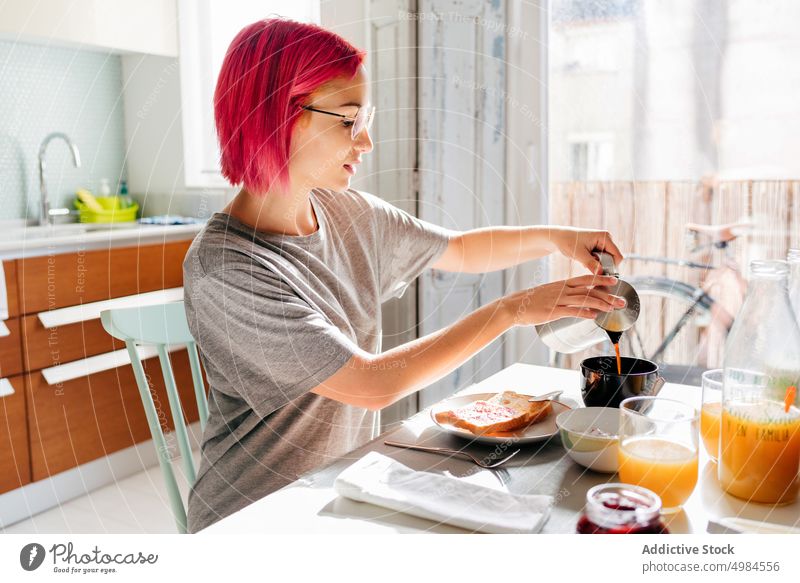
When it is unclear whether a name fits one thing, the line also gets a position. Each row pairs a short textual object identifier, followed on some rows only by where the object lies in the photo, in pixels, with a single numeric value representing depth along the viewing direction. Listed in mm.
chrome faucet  2264
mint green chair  993
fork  747
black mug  801
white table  640
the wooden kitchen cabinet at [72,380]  1808
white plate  779
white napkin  621
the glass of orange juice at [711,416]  747
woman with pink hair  827
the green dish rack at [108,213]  2383
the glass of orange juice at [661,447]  641
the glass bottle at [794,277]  768
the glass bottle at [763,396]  646
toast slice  803
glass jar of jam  603
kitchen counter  1805
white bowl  713
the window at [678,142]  1541
